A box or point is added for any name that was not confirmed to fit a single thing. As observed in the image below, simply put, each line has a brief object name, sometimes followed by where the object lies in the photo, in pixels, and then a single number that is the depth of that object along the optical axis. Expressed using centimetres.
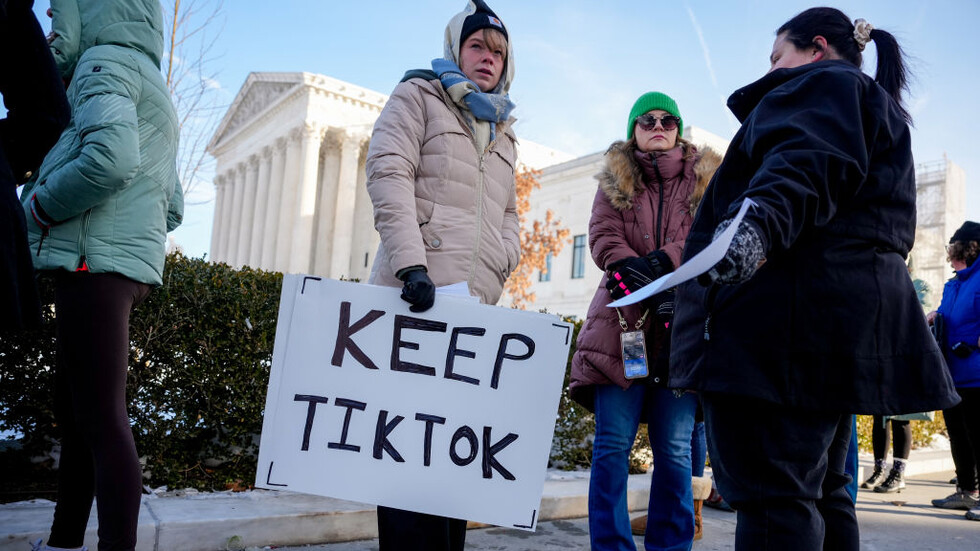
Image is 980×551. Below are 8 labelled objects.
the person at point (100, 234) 222
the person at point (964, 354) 520
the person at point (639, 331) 290
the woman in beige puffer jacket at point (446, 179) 216
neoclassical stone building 3919
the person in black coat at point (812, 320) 170
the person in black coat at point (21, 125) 153
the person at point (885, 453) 650
